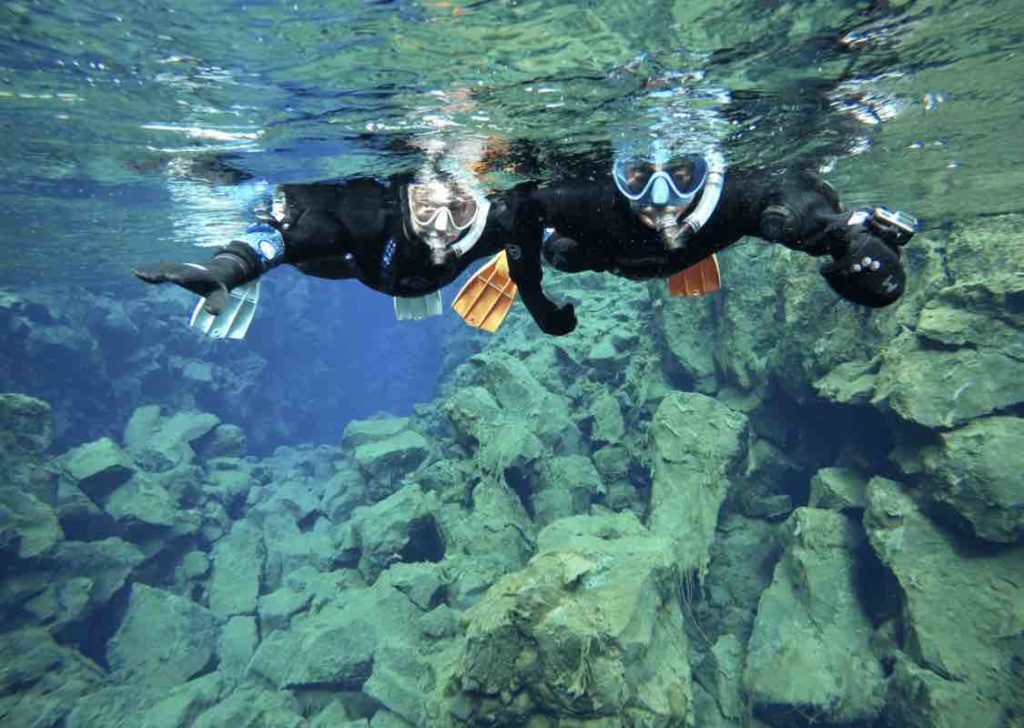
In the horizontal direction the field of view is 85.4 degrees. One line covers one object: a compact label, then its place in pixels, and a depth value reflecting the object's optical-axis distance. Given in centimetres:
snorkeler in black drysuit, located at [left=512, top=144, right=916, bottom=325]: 335
